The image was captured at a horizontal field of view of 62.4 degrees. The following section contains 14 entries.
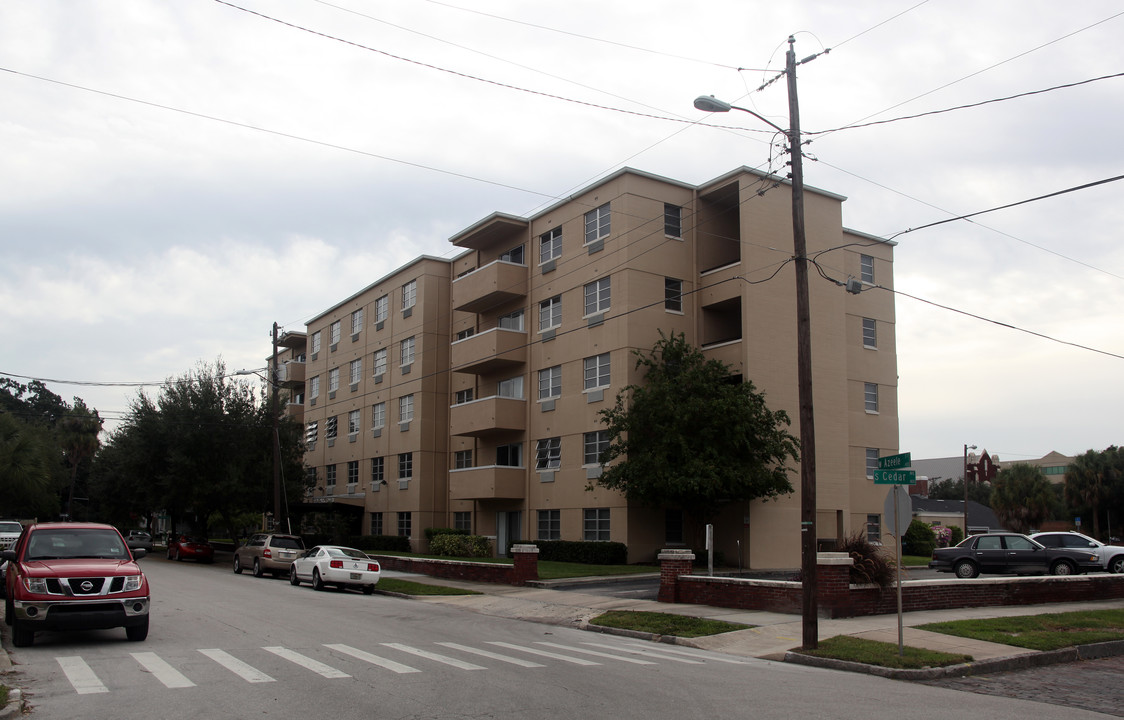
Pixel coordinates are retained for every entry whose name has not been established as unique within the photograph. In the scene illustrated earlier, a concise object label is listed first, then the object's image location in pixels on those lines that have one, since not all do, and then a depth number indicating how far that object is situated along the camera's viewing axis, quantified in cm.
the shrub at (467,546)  3888
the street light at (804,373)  1452
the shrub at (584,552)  3366
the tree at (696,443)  3094
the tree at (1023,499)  6153
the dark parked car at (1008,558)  2669
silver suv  3180
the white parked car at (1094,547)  2705
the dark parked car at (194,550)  4216
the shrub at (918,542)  4244
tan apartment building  3516
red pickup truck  1270
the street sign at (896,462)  1390
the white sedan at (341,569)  2634
